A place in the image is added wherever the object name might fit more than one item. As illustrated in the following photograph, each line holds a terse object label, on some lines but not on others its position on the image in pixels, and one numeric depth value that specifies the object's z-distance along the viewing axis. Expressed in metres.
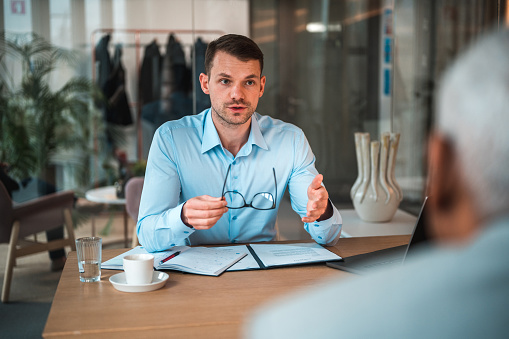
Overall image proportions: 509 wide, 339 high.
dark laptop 1.51
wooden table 1.19
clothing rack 4.50
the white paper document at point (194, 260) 1.58
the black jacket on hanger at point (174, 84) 4.62
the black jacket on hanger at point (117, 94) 4.57
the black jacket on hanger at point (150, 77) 4.66
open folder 1.65
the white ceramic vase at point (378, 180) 2.93
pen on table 1.64
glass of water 1.52
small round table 4.17
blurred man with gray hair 0.51
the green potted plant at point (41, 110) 4.19
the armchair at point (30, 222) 3.61
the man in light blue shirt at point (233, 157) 2.08
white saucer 1.42
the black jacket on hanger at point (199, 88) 3.81
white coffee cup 1.43
